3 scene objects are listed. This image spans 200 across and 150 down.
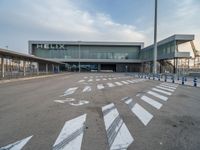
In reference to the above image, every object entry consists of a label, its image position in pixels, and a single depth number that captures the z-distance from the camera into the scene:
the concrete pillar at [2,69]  20.06
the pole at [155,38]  27.64
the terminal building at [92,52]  57.17
